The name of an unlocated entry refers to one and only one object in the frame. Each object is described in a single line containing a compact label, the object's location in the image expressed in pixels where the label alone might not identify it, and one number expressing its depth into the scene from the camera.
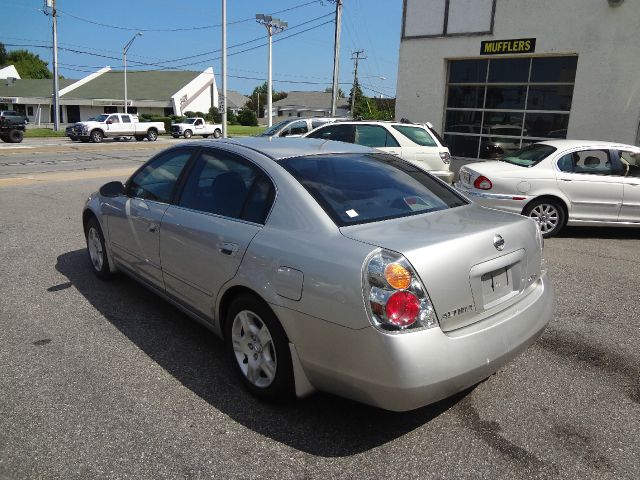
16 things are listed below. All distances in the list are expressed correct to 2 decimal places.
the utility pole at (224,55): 33.28
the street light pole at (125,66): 49.92
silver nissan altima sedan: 2.55
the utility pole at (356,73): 72.44
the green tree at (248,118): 70.19
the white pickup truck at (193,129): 43.41
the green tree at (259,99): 111.30
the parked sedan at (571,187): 7.63
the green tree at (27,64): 109.62
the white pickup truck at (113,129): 33.72
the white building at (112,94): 61.66
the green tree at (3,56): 110.89
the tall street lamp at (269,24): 36.28
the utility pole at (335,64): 30.22
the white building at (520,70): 13.16
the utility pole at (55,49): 41.34
